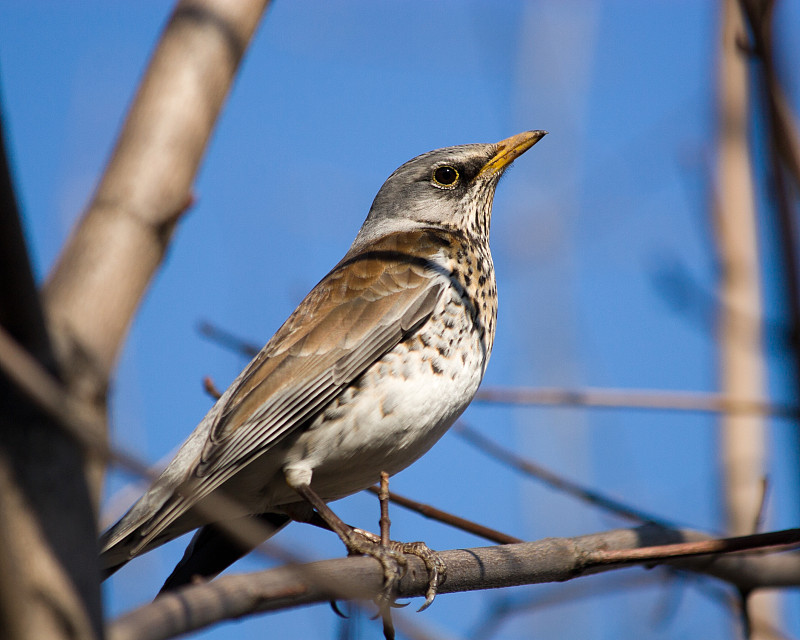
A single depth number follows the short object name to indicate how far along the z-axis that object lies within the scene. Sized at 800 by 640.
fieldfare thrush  8.00
